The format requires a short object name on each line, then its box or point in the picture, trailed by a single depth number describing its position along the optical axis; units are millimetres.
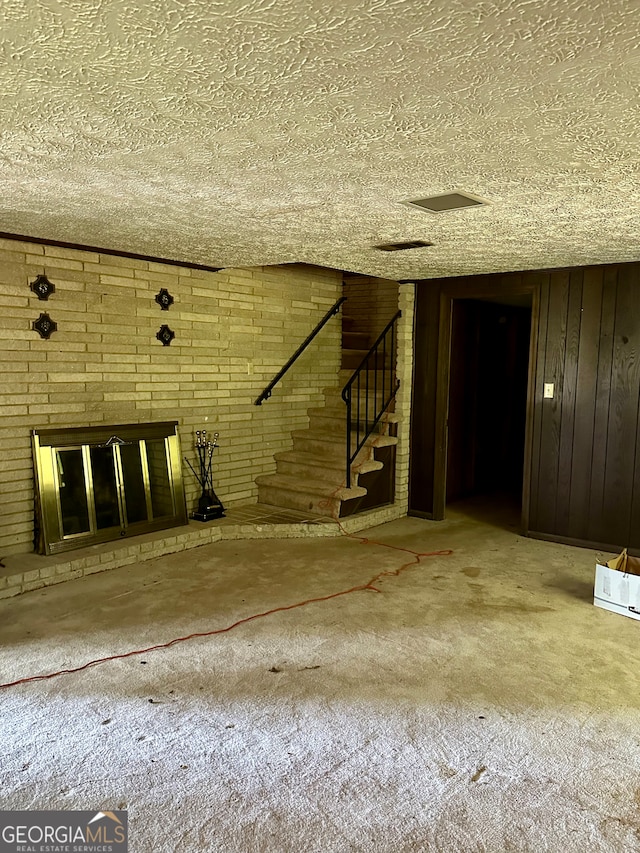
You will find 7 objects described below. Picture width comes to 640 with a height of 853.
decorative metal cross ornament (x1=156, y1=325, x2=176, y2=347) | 5410
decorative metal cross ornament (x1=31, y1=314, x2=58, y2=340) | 4523
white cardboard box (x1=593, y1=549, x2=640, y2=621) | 3861
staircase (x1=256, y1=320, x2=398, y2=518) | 5941
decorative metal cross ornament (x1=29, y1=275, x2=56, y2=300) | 4492
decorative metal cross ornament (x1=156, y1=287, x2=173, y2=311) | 5371
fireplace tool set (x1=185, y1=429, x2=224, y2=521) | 5641
